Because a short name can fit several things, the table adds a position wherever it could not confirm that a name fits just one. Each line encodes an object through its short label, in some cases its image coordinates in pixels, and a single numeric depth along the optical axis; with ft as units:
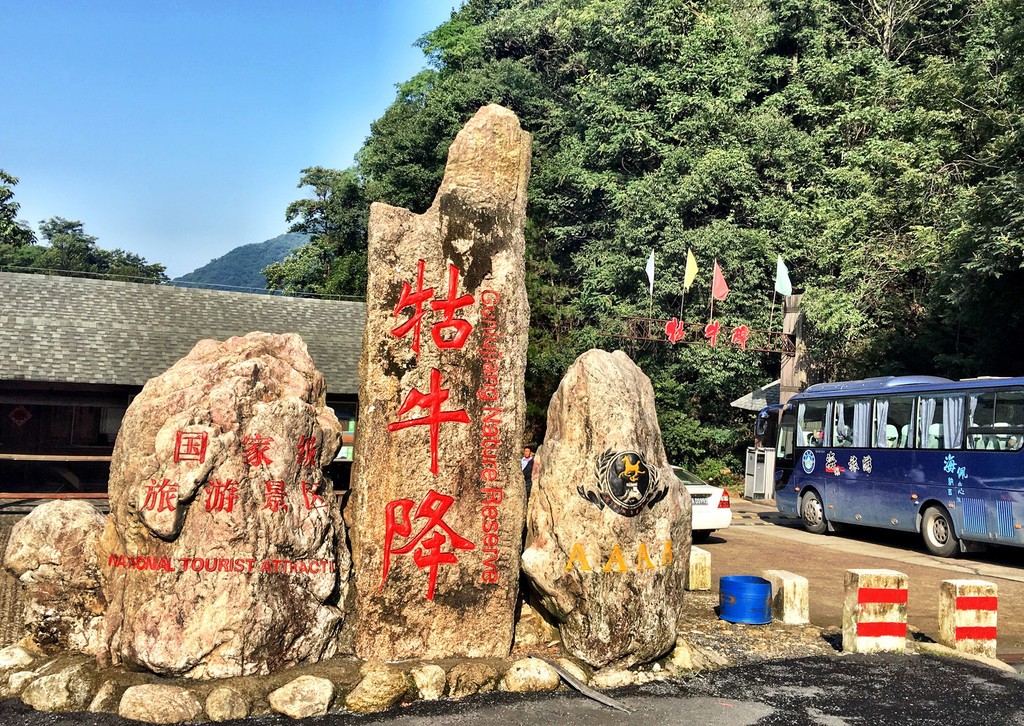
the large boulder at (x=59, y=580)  23.70
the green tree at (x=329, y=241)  104.97
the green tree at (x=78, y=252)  184.34
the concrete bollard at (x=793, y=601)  30.99
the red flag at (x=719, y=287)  83.46
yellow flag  83.87
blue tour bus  44.50
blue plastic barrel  30.50
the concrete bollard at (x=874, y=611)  27.76
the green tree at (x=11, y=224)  129.63
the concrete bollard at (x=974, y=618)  28.19
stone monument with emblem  24.44
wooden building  61.26
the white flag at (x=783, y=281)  80.43
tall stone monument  24.12
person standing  47.11
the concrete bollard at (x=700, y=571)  37.11
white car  49.88
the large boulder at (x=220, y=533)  21.49
